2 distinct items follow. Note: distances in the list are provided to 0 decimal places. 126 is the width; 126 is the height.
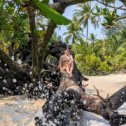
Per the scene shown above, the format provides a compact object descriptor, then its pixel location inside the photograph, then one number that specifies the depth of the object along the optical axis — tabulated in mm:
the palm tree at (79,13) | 29405
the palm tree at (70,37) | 31862
